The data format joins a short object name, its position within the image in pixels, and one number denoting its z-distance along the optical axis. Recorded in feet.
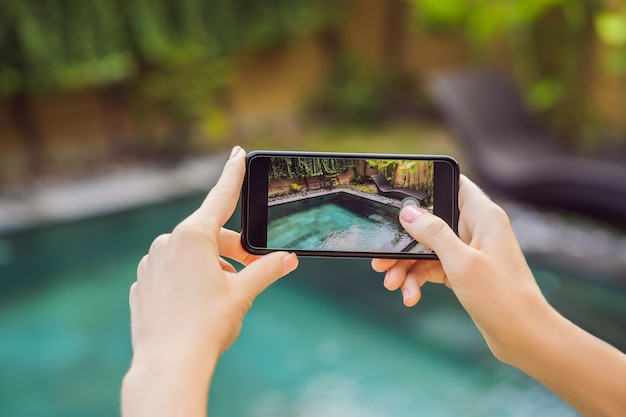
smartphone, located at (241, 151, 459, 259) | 3.07
